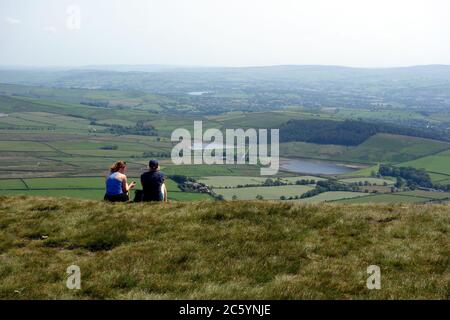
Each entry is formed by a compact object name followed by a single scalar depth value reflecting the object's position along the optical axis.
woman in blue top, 21.81
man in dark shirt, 21.52
